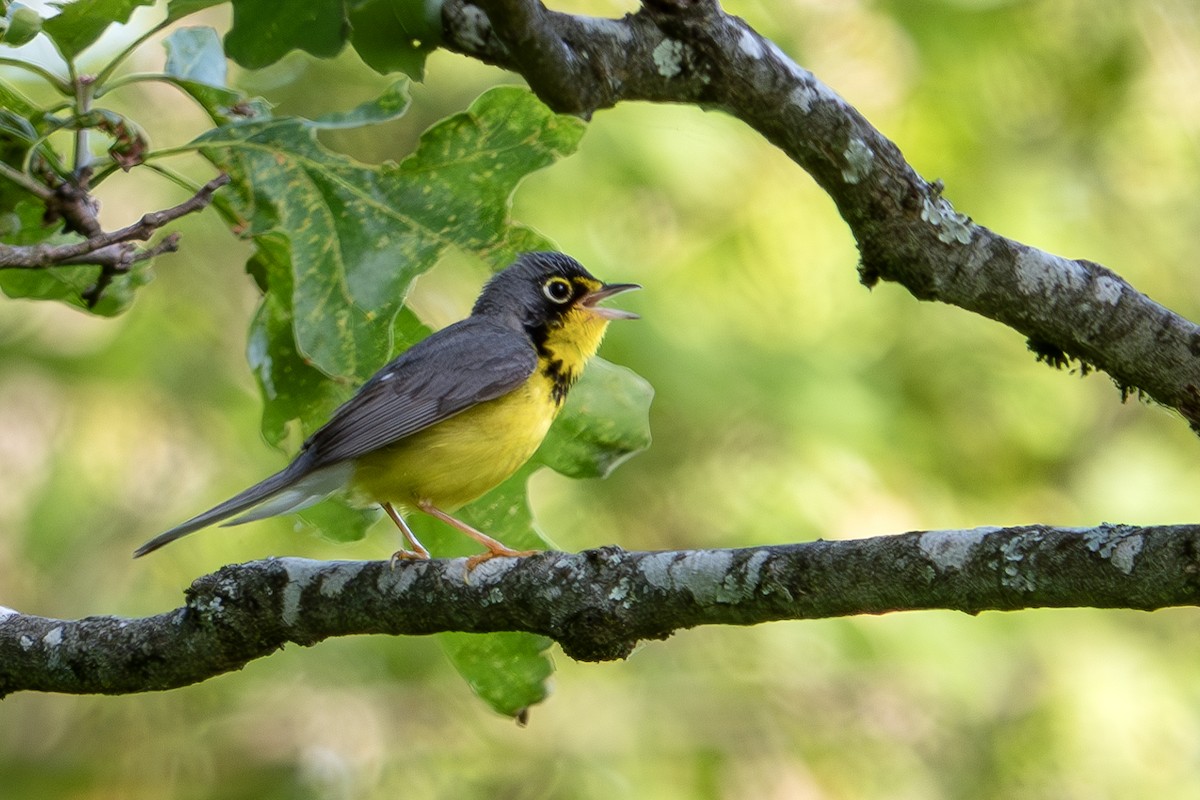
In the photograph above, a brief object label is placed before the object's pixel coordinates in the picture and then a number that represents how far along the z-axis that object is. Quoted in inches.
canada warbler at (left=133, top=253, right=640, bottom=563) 373.7
